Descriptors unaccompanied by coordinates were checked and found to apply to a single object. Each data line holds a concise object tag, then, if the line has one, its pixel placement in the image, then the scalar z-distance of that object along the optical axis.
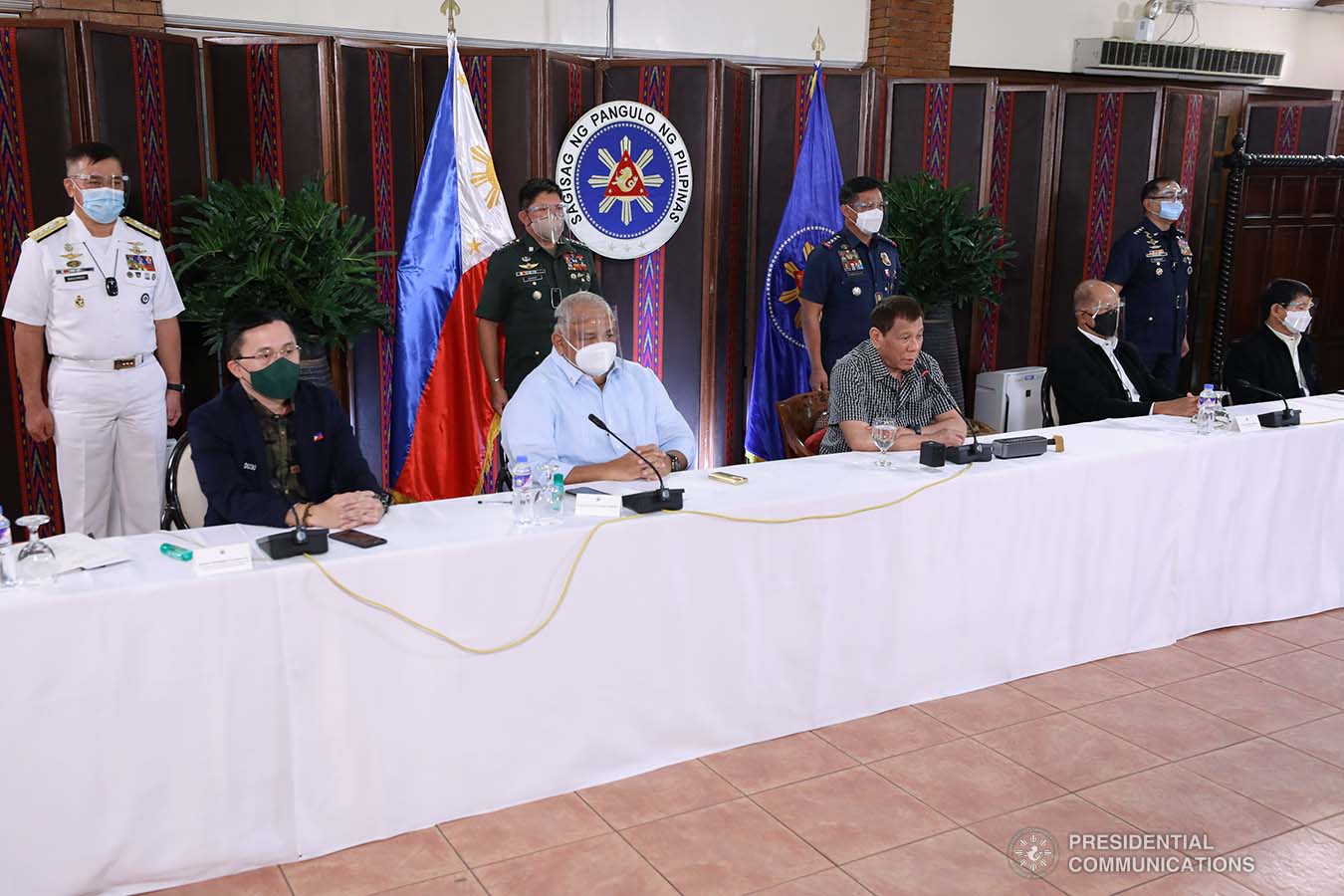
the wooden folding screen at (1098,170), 6.30
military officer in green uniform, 4.36
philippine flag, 4.79
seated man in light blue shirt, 3.07
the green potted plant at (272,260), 4.14
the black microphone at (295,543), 2.30
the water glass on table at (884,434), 3.17
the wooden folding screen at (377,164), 4.73
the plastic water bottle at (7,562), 2.09
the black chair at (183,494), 2.82
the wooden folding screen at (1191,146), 6.38
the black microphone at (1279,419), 3.74
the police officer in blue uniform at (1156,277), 5.52
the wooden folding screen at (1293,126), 7.16
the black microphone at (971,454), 3.20
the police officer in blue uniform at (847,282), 5.04
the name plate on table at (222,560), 2.21
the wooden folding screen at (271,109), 4.57
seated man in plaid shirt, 3.48
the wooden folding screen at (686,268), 5.33
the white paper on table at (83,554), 2.20
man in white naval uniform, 3.75
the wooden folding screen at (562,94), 5.00
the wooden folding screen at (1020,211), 6.28
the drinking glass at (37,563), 2.13
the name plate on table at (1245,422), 3.68
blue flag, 5.58
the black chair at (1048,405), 4.30
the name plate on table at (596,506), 2.65
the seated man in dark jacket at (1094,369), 4.05
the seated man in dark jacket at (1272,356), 4.49
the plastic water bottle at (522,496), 2.57
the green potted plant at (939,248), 5.55
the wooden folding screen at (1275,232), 6.98
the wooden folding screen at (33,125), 4.01
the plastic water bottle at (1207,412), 3.62
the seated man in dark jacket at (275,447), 2.59
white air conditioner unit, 7.23
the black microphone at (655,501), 2.67
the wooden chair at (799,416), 4.00
